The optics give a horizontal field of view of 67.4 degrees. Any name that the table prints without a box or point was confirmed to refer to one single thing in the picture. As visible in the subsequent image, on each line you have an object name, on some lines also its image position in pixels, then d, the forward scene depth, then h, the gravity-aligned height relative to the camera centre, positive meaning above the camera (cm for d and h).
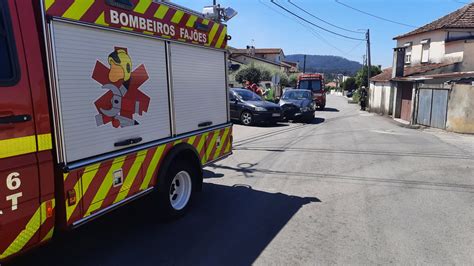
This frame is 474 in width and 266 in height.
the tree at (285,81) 5059 +28
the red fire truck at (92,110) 267 -25
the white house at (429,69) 1672 +74
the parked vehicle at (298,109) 1845 -135
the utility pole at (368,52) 3797 +326
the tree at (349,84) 7900 -41
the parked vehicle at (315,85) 2938 -19
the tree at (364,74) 5286 +122
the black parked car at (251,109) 1614 -120
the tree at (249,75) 4447 +104
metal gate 1572 -121
